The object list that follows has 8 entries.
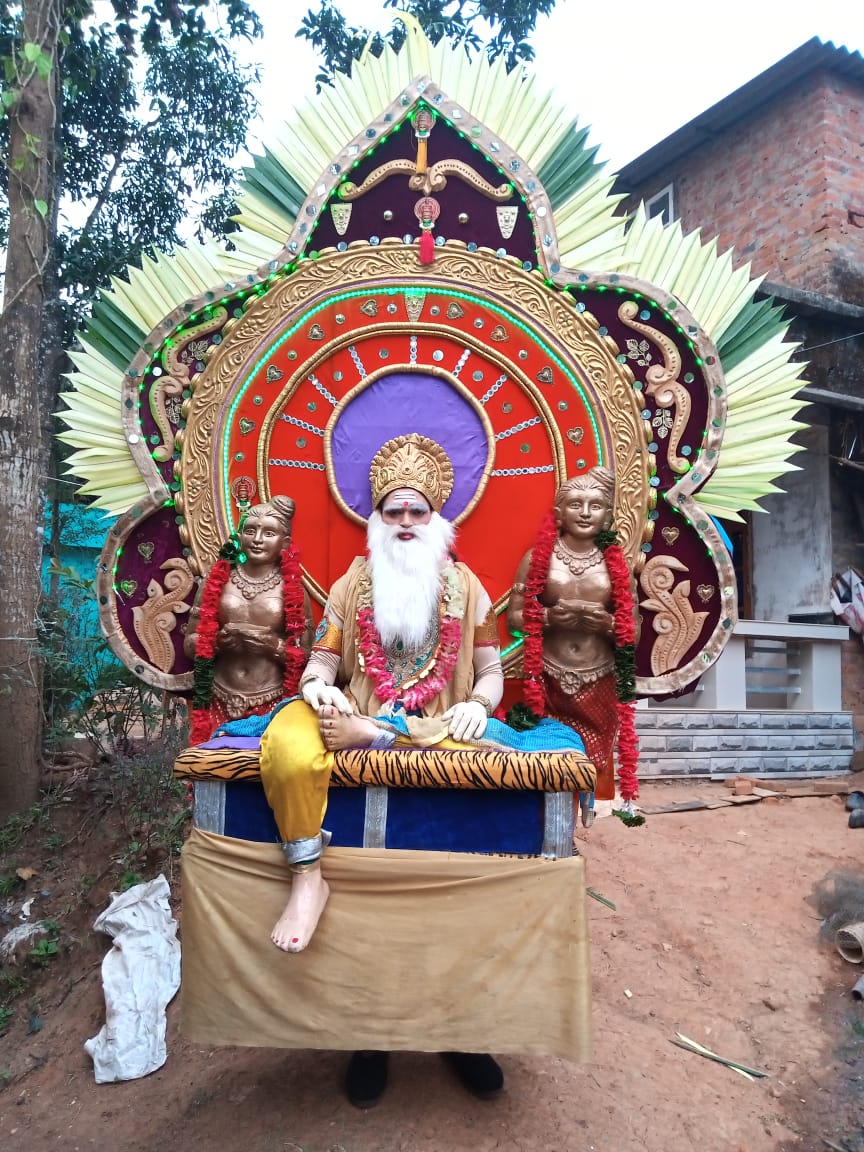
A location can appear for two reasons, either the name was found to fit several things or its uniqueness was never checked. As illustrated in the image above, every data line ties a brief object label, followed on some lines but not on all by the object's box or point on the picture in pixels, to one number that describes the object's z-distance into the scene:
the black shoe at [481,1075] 2.69
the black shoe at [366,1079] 2.63
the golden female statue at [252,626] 2.95
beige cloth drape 2.32
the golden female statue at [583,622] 2.89
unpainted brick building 7.16
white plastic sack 3.31
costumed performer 2.50
